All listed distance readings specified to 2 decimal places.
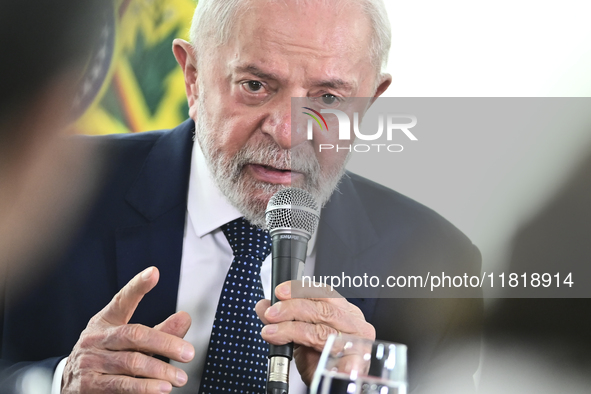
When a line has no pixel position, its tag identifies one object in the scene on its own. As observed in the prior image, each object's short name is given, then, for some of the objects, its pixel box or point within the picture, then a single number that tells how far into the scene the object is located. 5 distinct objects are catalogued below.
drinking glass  1.92
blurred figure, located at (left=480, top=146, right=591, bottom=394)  2.45
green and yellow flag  2.55
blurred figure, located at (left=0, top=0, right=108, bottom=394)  2.37
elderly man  2.29
